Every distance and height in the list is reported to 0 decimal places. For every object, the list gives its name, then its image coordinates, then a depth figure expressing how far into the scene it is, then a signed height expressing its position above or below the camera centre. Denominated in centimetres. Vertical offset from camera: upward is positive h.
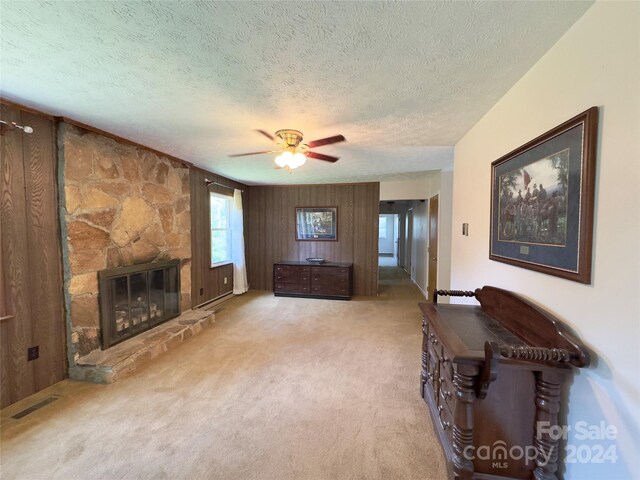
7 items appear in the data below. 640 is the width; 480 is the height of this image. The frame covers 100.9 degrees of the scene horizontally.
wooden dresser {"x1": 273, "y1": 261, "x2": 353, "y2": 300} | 514 -100
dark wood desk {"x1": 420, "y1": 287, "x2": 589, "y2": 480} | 116 -79
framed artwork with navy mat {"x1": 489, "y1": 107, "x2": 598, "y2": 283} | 110 +14
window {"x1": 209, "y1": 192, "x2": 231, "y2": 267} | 483 +1
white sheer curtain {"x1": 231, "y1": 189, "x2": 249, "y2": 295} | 532 -27
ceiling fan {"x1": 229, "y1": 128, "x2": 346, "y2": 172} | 238 +79
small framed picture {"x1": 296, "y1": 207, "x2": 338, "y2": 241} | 559 +13
